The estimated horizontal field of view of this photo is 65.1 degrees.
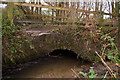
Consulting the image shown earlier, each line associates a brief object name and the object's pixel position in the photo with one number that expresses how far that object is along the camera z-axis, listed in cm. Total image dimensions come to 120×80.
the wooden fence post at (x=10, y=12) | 378
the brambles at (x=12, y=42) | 259
